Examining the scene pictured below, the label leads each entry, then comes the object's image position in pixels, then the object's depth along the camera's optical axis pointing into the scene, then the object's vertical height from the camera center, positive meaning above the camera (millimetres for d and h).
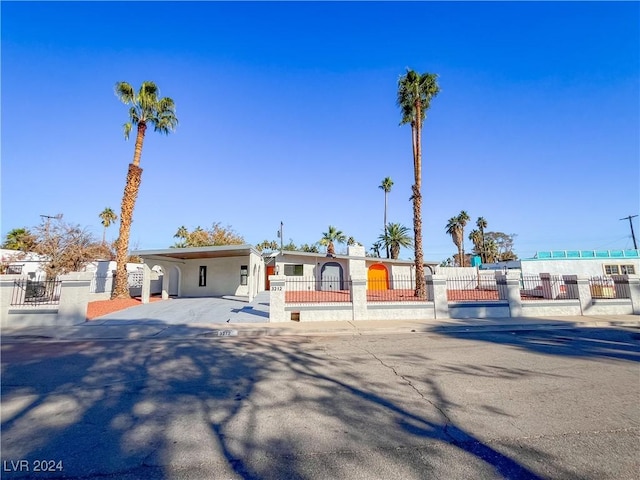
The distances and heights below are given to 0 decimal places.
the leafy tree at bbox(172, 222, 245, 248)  40625 +6078
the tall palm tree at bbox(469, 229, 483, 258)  55125 +7718
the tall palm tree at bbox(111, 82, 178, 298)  19356 +9663
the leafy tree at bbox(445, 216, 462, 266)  49625 +8839
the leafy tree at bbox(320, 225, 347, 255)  44750 +6747
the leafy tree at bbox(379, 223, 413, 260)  44750 +6528
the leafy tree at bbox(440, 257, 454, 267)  63562 +4437
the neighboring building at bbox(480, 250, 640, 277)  28453 +1953
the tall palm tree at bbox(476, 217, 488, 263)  54438 +9992
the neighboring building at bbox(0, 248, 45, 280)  25797 +1624
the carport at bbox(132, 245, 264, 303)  24484 +566
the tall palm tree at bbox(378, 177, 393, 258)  49750 +15967
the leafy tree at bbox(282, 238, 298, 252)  50412 +5903
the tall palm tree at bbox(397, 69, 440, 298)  17609 +10740
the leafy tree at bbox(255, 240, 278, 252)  56266 +7098
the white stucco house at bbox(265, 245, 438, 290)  25766 +1512
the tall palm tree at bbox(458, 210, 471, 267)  50375 +10628
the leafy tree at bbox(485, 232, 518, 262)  58006 +8327
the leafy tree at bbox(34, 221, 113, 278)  22688 +2438
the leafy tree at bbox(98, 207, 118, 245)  42875 +9090
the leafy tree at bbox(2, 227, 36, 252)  35381 +4870
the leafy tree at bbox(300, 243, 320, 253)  48709 +5595
